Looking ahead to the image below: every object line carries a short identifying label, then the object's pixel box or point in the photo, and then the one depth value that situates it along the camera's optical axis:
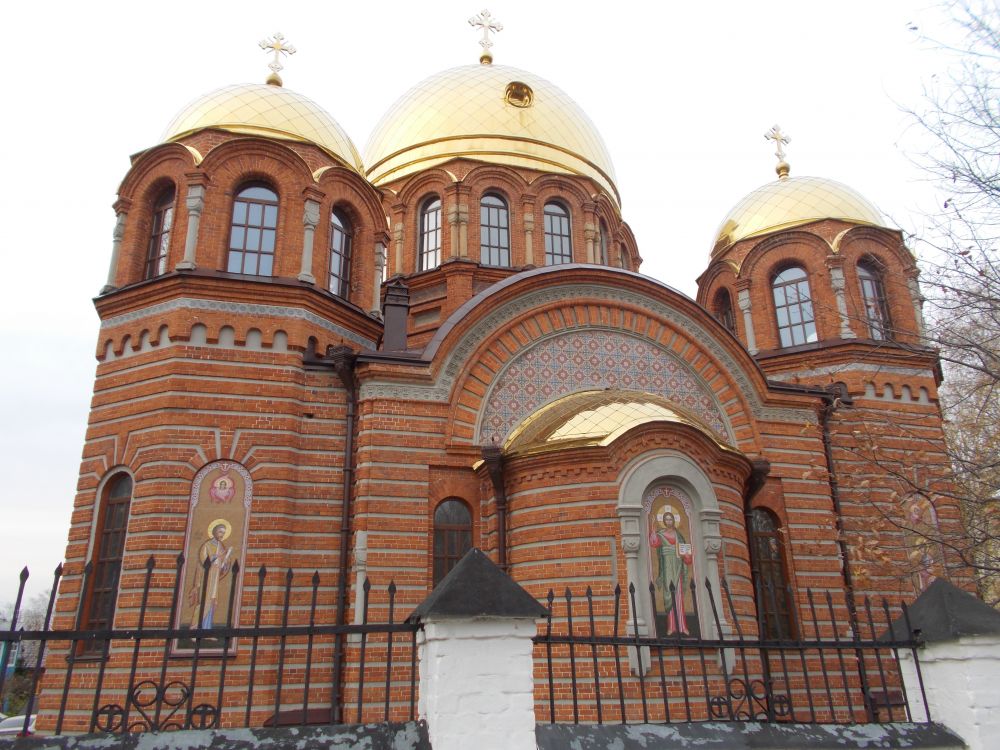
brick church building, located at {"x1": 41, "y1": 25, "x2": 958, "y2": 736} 10.66
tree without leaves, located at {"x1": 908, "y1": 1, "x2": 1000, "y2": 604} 6.89
